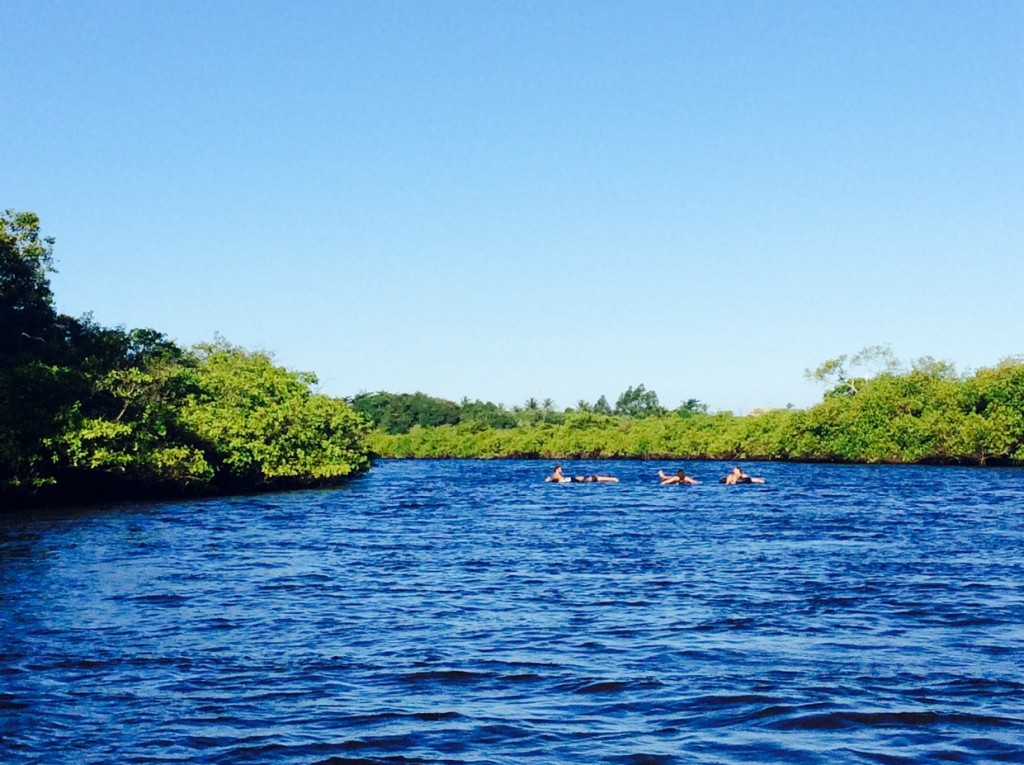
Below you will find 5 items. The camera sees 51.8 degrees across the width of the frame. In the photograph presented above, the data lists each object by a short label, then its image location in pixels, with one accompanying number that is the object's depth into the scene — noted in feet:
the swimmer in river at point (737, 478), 172.96
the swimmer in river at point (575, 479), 190.90
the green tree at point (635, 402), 619.67
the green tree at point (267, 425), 145.79
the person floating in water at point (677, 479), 173.56
